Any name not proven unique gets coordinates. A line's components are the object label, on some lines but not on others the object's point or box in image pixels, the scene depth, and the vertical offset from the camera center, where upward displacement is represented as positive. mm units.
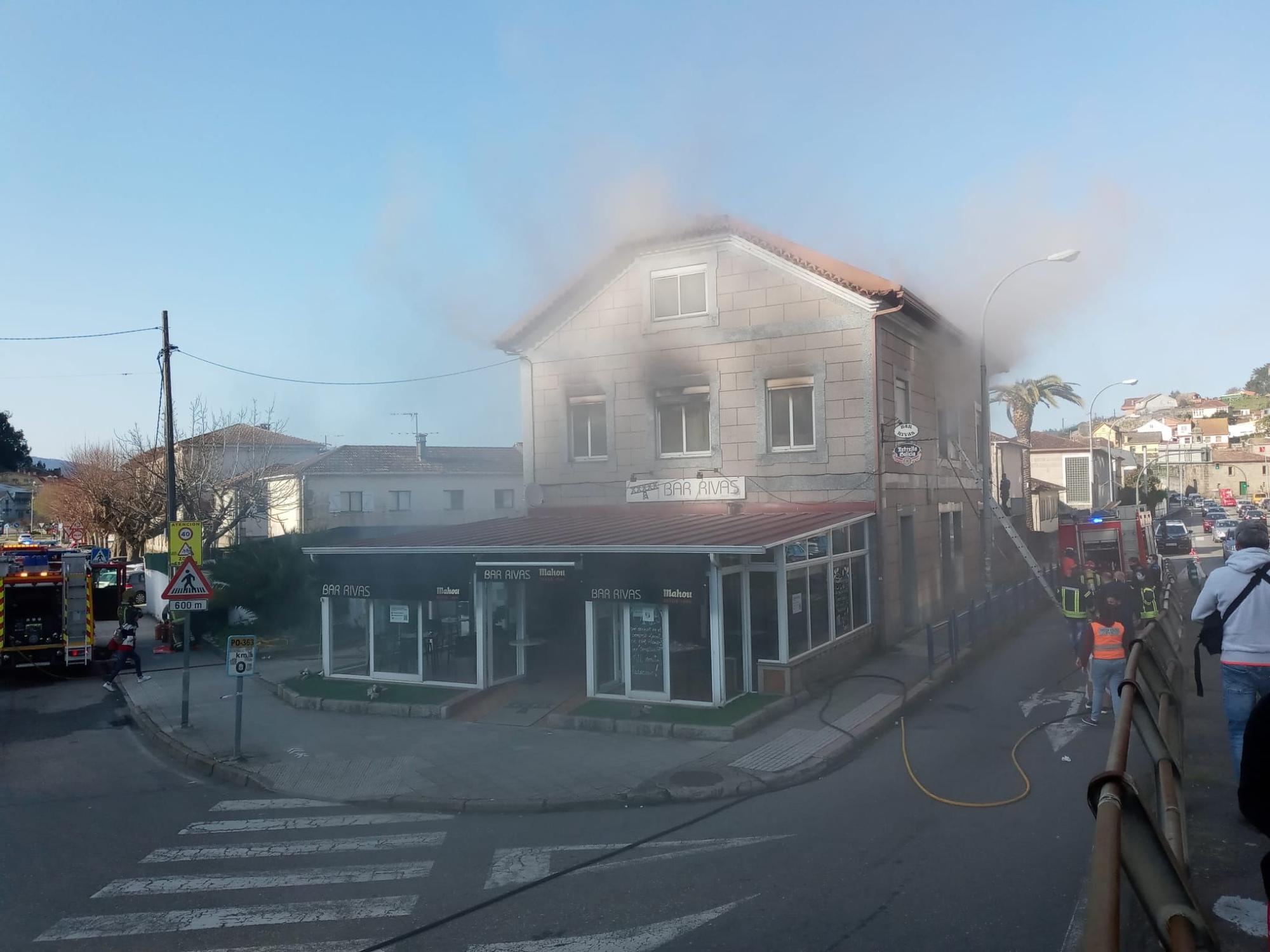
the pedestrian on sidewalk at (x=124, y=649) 16500 -2969
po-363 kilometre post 10719 -2113
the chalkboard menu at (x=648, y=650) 12461 -2400
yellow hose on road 7672 -2878
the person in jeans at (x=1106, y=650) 9383 -1927
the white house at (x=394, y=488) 39531 -351
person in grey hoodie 5328 -1023
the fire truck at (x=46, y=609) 18562 -2460
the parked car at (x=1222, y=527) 45516 -3531
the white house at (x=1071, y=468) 45531 -207
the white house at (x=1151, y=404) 146250 +9648
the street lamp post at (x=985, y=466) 18031 -2
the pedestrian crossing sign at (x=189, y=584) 12094 -1313
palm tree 39156 +3024
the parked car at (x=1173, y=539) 38906 -3286
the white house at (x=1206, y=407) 130875 +8009
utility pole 21250 +1157
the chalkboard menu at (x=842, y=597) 14695 -2070
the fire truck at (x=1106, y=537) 23422 -1900
